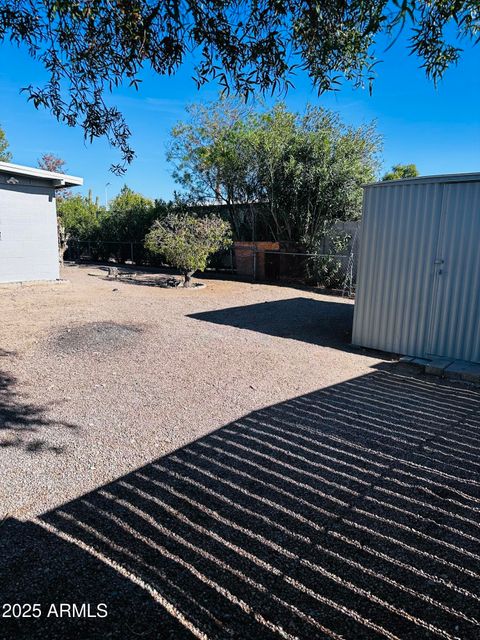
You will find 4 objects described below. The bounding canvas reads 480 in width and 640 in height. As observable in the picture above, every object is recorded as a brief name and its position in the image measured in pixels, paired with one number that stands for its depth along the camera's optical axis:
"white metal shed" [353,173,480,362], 5.20
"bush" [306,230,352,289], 12.76
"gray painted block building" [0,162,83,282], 11.41
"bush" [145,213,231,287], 11.86
